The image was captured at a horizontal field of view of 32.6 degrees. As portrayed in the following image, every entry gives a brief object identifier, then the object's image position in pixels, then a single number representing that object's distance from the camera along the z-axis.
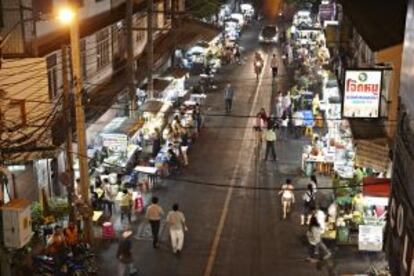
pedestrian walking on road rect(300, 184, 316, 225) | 21.45
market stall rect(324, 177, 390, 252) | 19.25
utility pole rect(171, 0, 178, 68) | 36.02
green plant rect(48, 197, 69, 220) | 20.48
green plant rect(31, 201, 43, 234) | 19.30
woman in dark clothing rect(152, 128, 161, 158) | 27.69
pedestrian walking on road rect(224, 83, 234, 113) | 36.06
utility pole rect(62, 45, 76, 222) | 18.34
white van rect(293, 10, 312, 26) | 66.07
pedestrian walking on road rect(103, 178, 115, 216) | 22.50
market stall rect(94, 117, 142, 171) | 24.12
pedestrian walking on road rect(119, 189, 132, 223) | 21.72
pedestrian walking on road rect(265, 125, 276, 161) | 27.86
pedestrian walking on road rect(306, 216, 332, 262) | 19.00
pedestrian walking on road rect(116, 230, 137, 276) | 17.28
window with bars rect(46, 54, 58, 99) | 21.03
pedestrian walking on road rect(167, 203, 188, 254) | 19.14
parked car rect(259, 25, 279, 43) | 62.62
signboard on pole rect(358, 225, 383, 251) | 19.23
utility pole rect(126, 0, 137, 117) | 26.86
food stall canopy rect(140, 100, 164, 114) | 27.59
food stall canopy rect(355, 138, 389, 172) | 18.92
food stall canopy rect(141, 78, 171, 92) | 32.47
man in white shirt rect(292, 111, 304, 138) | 31.70
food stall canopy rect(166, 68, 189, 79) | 35.09
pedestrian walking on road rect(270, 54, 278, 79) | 43.94
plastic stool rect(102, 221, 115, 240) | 20.45
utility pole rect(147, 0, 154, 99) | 29.66
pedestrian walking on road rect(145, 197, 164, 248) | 19.58
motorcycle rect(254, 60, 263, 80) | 44.62
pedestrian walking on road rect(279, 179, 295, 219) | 22.07
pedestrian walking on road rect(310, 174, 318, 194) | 22.47
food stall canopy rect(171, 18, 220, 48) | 35.78
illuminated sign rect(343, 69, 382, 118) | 18.72
